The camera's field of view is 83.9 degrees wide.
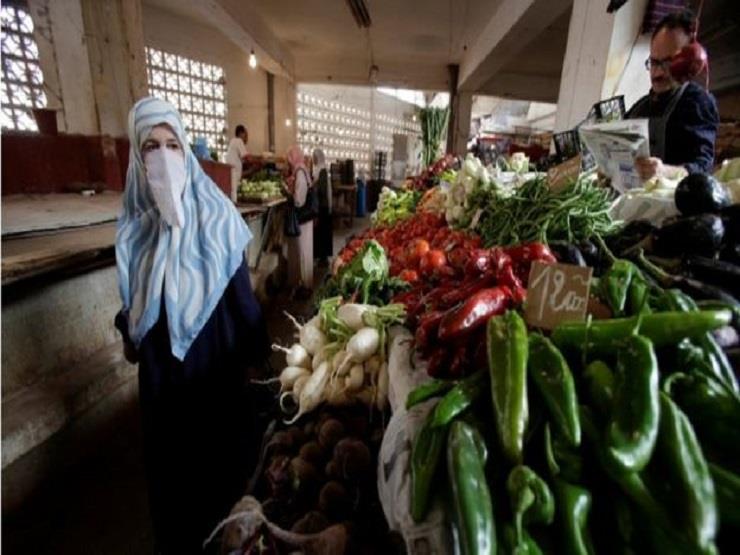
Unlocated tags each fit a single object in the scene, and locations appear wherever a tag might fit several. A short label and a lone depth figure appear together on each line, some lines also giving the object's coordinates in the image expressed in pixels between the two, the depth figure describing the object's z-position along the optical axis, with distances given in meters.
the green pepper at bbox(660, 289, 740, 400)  0.77
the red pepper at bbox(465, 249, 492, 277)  1.27
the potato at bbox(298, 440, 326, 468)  1.34
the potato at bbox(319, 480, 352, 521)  1.17
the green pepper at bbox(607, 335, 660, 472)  0.64
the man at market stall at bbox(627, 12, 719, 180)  2.13
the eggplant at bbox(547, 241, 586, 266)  1.31
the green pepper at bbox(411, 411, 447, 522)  0.75
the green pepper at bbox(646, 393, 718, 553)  0.59
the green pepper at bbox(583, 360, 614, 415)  0.75
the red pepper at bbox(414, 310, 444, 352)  1.09
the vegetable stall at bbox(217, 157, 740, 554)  0.65
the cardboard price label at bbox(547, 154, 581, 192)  1.86
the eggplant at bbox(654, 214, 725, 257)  1.19
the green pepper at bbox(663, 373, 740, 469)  0.70
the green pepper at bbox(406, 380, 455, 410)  0.92
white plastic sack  0.73
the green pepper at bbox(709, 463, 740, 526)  0.63
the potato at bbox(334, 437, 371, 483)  1.21
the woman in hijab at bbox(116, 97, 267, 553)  1.84
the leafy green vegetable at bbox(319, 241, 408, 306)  1.85
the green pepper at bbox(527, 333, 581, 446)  0.70
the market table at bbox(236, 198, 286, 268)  5.84
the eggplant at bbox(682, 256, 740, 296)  1.07
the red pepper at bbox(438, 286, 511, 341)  0.98
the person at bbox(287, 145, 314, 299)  6.27
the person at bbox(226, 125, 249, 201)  8.37
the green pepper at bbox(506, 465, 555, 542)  0.64
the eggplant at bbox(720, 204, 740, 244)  1.25
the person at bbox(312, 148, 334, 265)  7.75
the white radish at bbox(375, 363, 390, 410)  1.46
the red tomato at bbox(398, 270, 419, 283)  1.97
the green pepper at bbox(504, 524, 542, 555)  0.62
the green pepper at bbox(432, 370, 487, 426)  0.78
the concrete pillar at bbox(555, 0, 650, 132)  3.24
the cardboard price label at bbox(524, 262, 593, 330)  0.91
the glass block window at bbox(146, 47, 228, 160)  9.93
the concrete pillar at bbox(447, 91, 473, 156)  12.20
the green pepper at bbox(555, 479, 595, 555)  0.63
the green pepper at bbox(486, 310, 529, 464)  0.72
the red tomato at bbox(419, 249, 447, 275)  1.93
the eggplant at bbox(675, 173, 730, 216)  1.30
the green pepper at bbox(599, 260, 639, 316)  0.97
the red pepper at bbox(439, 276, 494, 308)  1.16
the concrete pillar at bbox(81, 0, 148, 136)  4.65
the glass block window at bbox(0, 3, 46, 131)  5.86
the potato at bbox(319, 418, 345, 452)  1.37
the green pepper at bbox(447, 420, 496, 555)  0.63
